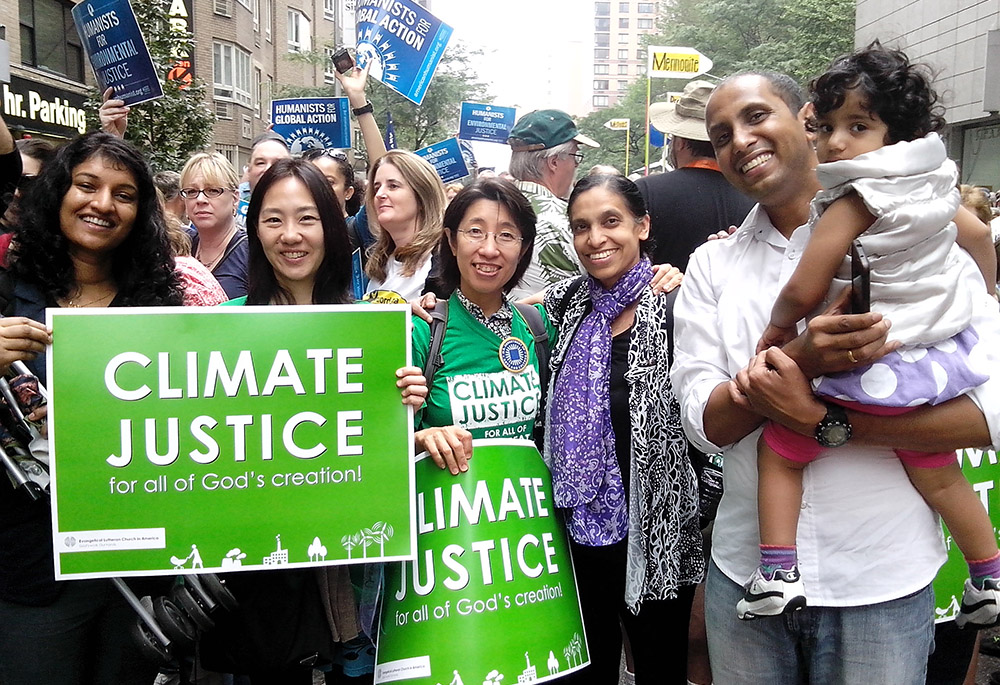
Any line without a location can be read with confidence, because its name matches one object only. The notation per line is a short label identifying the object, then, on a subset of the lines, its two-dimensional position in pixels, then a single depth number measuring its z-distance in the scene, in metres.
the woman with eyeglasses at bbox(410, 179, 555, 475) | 2.81
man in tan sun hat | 3.99
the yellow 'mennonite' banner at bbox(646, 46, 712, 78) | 20.08
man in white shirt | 1.93
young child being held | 1.86
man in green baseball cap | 4.52
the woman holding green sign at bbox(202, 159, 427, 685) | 2.59
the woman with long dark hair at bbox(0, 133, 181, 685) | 2.54
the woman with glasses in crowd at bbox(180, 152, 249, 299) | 5.18
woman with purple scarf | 2.82
